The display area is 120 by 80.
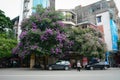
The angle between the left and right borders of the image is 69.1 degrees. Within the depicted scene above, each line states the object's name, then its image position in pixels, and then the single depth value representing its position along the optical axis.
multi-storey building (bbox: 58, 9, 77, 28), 18.06
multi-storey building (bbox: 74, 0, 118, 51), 18.18
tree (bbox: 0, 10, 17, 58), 14.87
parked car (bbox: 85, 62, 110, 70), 13.55
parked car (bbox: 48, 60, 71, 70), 12.93
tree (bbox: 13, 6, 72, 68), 12.76
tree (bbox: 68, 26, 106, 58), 13.79
